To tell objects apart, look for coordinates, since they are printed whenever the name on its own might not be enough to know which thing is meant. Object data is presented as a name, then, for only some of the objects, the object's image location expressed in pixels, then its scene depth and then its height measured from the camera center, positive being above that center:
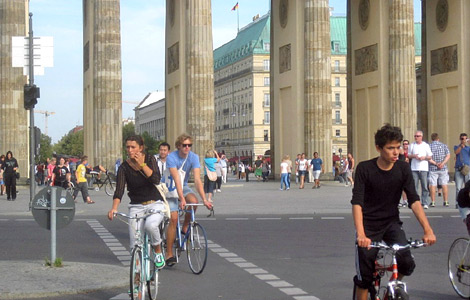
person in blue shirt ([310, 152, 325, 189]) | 42.75 -0.27
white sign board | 19.63 +2.29
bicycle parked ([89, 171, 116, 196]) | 40.97 -0.87
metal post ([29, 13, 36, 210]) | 22.48 +1.18
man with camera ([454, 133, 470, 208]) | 24.31 -0.05
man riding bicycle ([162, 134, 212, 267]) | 13.21 -0.20
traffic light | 24.28 +1.60
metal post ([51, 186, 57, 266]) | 12.23 -0.56
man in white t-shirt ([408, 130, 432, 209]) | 25.20 -0.02
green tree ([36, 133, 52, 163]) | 171.01 +2.48
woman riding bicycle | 10.76 -0.23
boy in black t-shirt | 7.63 -0.33
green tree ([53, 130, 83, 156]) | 174.23 +3.21
